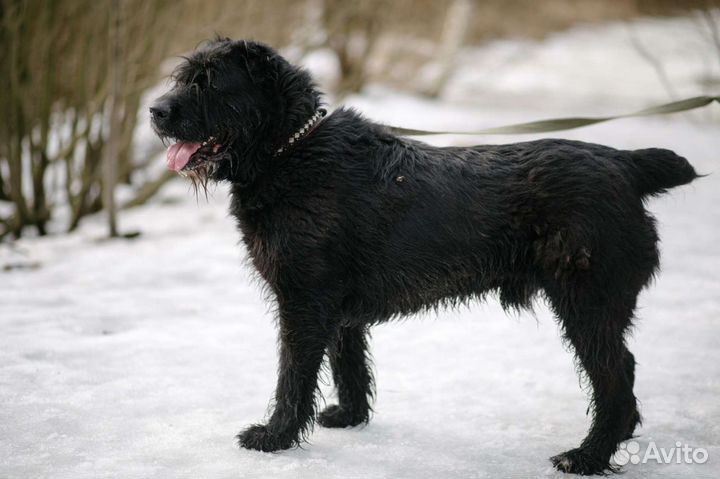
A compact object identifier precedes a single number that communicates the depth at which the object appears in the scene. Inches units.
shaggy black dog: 249.4
